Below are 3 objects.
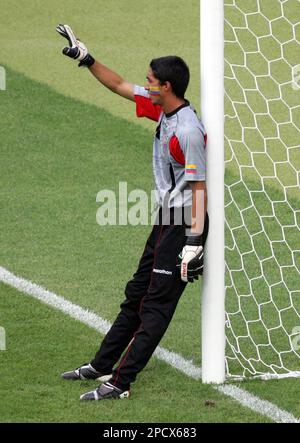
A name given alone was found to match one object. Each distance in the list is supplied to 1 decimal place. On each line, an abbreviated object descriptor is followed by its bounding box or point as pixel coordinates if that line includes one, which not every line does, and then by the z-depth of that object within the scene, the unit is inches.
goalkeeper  512.1
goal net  600.5
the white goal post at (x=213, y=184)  522.6
